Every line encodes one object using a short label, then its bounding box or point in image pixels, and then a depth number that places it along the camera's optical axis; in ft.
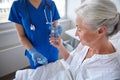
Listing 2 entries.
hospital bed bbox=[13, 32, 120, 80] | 3.51
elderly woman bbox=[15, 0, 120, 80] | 2.68
